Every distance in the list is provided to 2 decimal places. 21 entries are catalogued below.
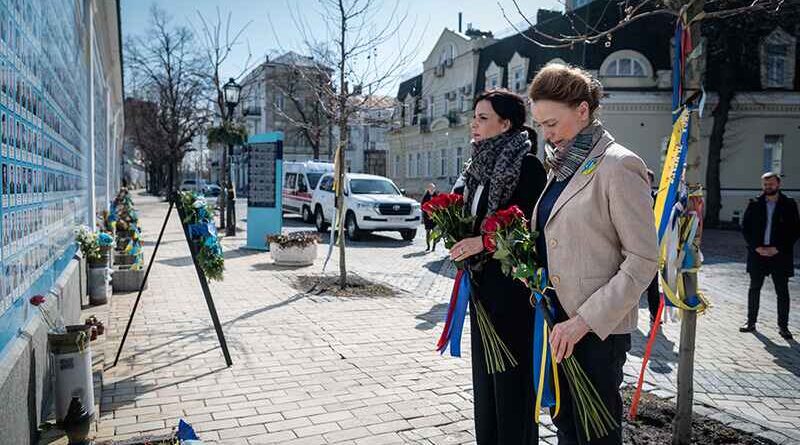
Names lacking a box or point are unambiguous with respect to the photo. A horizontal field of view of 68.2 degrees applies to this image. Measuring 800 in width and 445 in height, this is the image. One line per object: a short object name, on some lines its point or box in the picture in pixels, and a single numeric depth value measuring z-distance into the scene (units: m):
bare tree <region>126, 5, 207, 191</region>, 32.47
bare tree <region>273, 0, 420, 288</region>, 9.56
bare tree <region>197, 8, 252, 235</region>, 18.41
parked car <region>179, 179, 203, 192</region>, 59.91
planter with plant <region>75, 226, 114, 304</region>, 7.10
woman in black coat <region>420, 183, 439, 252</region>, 16.62
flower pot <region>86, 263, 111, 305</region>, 7.25
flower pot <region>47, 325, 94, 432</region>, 3.57
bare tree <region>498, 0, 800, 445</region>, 3.67
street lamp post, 16.73
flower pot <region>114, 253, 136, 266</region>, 9.16
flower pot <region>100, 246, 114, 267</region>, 7.38
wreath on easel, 5.32
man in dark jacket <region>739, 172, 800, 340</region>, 7.24
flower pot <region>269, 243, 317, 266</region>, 11.70
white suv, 17.39
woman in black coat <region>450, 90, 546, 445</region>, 2.92
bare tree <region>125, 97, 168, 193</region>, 45.78
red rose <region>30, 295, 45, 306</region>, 3.37
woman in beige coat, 2.19
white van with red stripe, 23.20
